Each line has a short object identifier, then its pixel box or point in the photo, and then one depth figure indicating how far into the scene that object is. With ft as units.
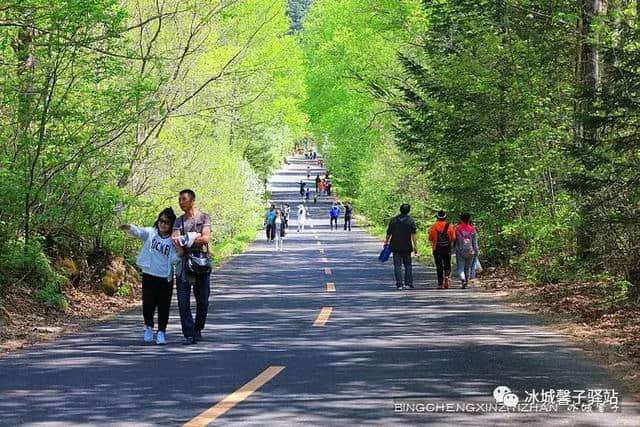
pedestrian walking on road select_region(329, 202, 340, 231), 186.80
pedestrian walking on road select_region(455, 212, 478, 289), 68.39
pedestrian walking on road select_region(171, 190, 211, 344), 37.91
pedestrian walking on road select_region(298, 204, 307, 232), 171.94
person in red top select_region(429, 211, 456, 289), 67.56
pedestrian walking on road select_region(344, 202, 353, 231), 185.04
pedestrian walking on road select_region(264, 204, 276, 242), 153.17
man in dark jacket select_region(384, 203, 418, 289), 66.44
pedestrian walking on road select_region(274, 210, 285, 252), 129.76
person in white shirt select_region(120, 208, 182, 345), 38.24
